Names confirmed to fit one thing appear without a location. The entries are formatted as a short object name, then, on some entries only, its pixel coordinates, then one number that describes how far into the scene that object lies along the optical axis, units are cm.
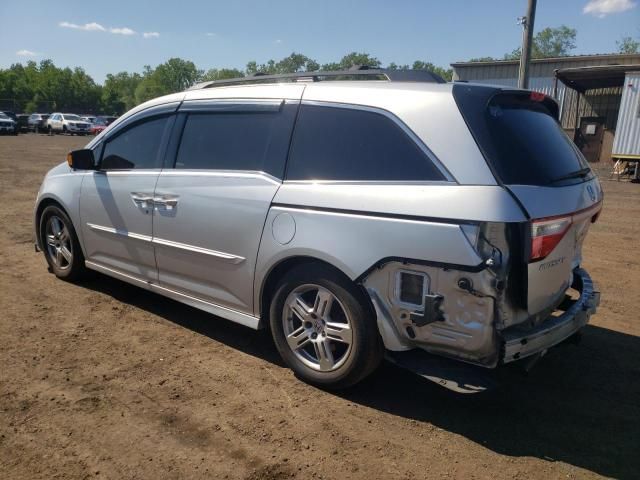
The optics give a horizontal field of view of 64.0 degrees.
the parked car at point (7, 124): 3672
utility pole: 1293
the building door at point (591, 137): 2330
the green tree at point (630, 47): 7462
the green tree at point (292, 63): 10548
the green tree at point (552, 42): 9325
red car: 4357
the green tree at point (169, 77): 12234
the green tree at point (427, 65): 10575
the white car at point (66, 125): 4181
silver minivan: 269
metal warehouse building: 2248
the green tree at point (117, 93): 9175
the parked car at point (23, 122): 4329
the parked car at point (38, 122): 4328
